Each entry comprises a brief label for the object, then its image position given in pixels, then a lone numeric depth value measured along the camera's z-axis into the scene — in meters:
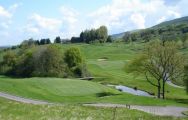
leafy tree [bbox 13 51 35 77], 55.97
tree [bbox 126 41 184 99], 40.00
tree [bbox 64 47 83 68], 57.54
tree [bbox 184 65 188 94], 39.21
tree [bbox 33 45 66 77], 53.30
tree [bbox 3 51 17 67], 62.69
